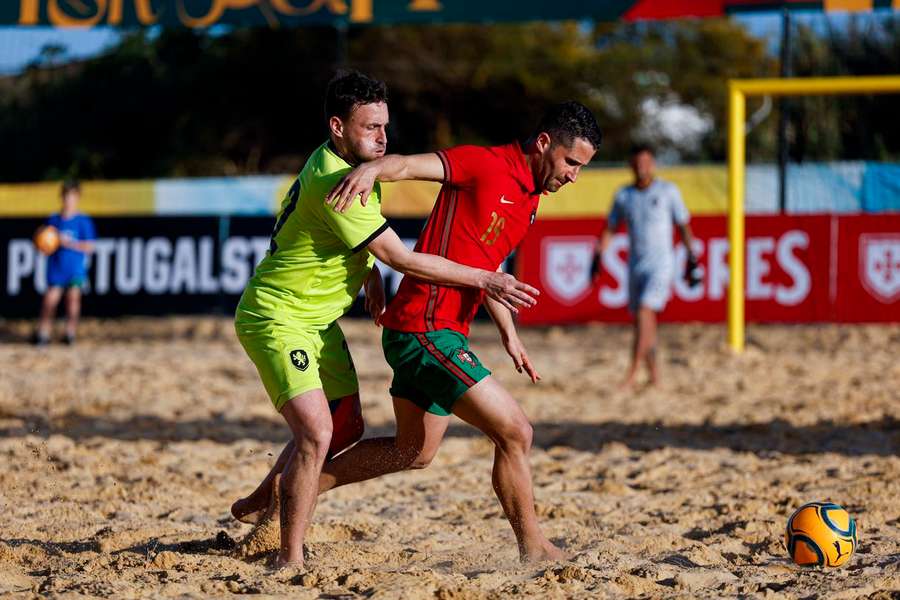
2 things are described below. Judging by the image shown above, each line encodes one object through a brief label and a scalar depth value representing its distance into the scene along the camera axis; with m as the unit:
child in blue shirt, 23.31
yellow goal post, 21.61
